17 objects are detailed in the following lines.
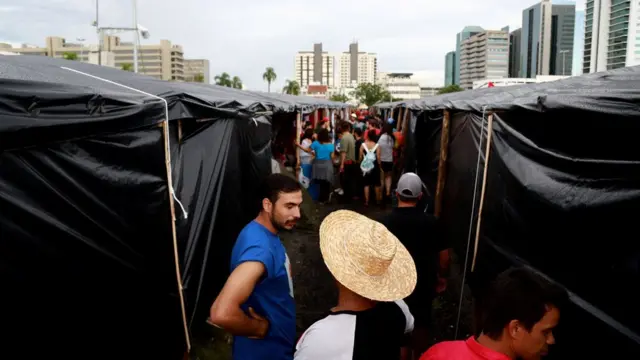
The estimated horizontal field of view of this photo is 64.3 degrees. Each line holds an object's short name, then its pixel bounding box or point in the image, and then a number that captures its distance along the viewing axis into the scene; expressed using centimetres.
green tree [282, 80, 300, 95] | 9325
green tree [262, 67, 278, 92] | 11146
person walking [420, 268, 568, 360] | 182
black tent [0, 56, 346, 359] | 220
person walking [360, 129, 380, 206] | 994
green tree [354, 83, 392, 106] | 8475
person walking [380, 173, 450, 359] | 371
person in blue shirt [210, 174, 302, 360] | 231
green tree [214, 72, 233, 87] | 9456
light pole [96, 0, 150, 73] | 1956
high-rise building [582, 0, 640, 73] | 9988
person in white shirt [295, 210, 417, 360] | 199
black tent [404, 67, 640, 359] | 229
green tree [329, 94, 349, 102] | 9796
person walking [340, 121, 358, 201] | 1055
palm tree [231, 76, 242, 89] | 9846
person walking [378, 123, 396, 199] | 1007
